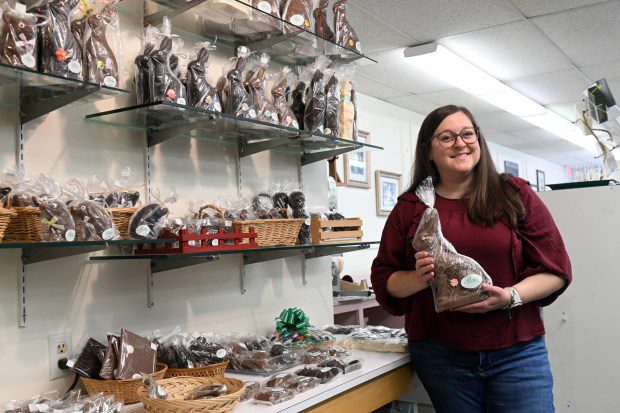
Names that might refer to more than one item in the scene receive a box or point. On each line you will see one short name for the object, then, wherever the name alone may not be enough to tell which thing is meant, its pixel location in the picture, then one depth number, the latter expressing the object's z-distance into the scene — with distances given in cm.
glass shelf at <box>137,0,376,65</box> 207
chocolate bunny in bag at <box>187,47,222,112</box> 191
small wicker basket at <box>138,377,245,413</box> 138
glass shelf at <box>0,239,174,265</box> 153
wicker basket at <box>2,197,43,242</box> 144
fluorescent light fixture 424
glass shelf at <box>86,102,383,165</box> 187
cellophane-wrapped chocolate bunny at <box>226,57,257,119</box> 205
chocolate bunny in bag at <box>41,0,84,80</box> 152
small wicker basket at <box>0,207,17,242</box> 137
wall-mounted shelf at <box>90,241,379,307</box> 183
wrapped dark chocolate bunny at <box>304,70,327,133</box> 235
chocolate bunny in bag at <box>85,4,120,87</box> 164
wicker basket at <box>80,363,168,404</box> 158
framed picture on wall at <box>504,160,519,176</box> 845
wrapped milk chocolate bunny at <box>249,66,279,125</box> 215
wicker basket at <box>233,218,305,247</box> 204
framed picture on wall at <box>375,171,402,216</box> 558
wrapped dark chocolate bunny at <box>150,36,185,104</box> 180
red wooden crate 179
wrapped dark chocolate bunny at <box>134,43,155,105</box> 182
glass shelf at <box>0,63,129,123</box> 155
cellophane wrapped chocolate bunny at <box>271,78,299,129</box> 226
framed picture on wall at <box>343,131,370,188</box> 508
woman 183
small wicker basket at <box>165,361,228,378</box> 177
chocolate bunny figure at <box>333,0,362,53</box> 253
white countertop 157
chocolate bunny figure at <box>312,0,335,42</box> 243
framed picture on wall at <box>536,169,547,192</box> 960
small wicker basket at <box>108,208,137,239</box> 165
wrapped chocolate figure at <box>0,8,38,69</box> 144
